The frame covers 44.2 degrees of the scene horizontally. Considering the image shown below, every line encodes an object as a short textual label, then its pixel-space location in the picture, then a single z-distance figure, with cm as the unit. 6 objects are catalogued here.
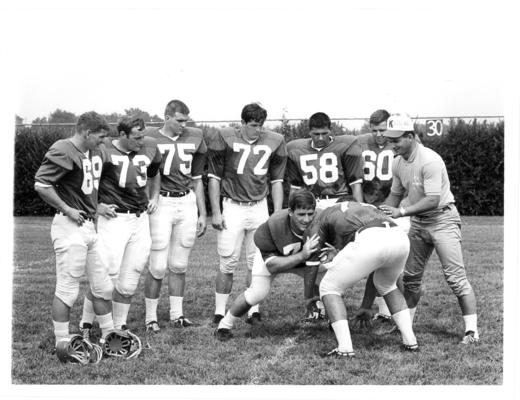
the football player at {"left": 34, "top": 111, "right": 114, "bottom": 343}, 489
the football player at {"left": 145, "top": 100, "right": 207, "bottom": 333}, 604
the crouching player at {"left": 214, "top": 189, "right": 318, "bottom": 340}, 509
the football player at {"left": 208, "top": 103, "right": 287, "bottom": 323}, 626
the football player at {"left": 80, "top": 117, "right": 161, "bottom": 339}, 560
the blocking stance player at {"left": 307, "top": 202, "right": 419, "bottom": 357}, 489
